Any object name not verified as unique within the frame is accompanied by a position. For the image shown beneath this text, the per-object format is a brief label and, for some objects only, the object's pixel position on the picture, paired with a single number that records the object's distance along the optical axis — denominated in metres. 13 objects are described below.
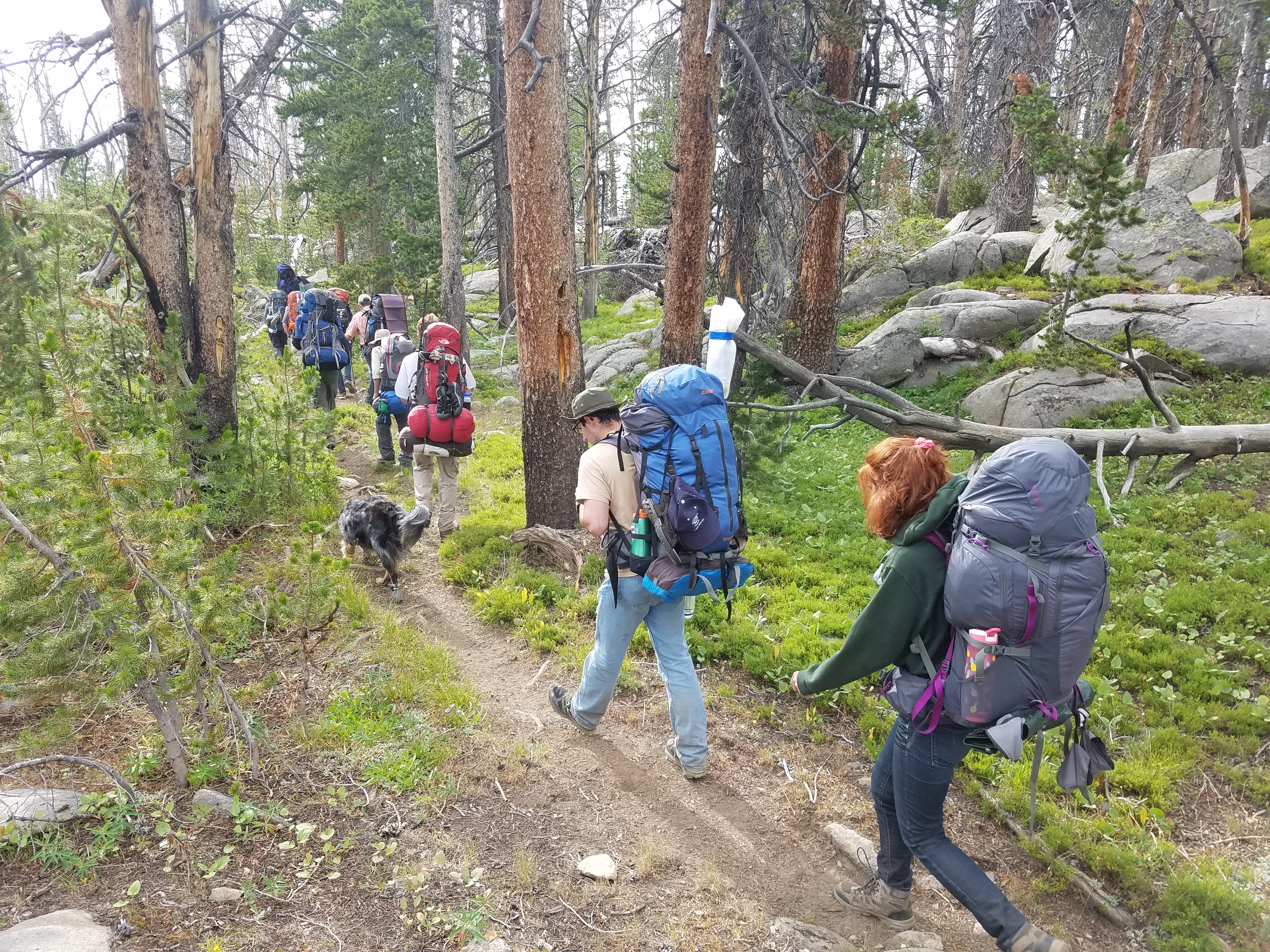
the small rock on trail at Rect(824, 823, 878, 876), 3.64
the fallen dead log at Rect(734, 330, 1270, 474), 6.46
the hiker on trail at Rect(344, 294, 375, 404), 11.84
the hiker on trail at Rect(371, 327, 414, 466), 9.09
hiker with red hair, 2.73
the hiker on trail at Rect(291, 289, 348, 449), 11.17
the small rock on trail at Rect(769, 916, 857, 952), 3.15
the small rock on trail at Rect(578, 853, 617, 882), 3.52
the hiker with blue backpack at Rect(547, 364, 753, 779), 3.56
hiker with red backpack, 7.22
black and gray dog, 6.60
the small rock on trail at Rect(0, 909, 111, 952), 2.67
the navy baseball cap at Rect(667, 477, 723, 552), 3.49
